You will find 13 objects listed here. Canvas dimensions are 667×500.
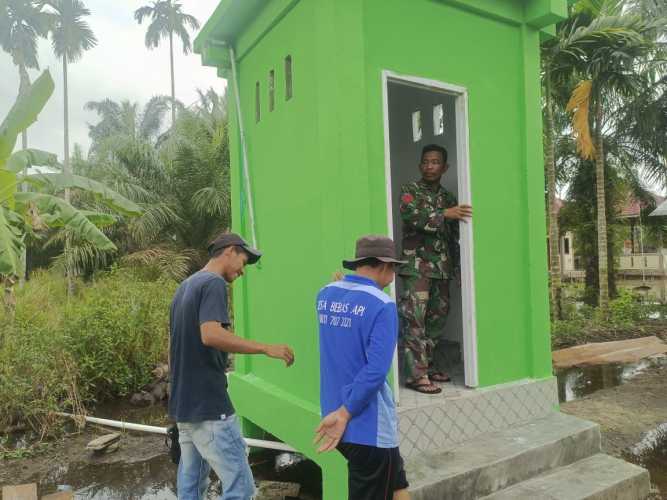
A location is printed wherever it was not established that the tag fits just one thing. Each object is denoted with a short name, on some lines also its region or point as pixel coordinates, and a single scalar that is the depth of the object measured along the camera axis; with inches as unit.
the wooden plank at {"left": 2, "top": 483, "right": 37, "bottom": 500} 141.1
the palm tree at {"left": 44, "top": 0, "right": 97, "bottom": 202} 903.1
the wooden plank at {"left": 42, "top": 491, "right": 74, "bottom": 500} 134.6
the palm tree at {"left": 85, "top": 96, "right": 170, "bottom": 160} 1339.8
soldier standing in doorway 153.9
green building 129.0
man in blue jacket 87.4
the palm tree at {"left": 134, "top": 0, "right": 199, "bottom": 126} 1336.5
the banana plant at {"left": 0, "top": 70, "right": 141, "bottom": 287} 240.8
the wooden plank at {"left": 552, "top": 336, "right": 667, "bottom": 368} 353.1
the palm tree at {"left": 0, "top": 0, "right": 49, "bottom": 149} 885.8
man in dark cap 102.8
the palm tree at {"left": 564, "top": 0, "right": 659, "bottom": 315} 381.1
